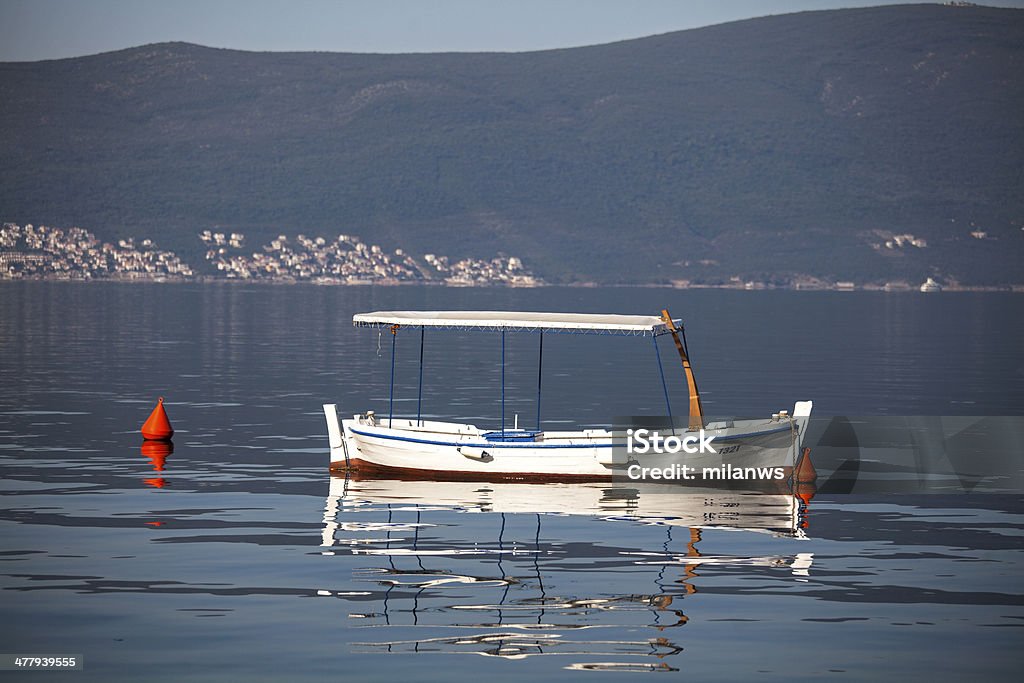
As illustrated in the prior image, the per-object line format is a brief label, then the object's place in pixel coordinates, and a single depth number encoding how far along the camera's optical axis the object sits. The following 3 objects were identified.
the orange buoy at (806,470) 46.50
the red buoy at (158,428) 57.19
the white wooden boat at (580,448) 45.38
